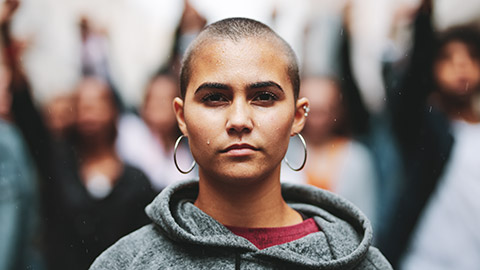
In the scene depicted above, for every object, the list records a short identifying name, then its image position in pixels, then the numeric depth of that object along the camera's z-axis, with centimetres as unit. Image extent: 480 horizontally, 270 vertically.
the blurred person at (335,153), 270
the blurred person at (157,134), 283
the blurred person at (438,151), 261
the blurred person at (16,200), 258
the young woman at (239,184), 137
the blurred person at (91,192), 247
